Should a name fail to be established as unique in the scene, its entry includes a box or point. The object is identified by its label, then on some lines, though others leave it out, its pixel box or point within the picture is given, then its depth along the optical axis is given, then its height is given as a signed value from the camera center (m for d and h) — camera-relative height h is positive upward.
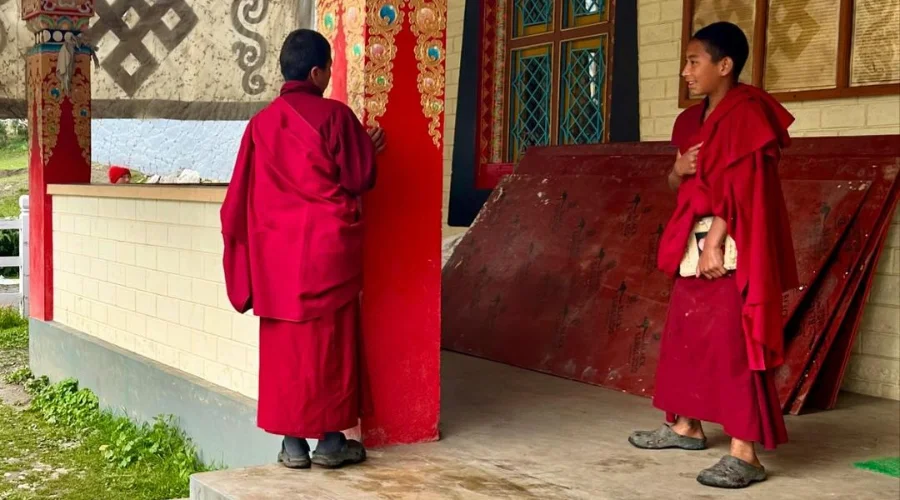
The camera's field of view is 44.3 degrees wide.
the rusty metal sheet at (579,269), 5.54 -0.54
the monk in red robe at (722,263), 3.79 -0.28
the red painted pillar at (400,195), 4.20 -0.09
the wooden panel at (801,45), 5.71 +0.73
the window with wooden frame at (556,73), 7.23 +0.71
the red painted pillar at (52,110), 7.34 +0.36
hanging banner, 8.55 +0.88
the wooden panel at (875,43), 5.42 +0.70
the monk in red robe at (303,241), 3.81 -0.25
